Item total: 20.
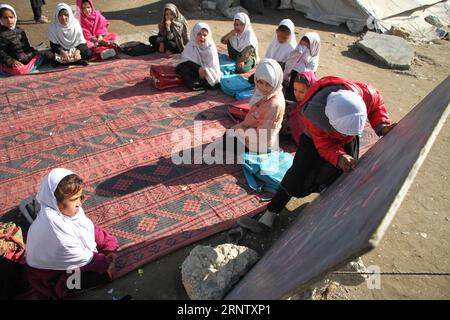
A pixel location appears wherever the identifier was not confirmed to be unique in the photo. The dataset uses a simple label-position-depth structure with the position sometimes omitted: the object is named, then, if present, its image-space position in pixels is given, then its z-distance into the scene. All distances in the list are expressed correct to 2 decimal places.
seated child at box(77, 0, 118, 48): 6.29
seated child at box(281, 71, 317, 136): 3.83
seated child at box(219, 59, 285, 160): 3.58
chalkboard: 1.17
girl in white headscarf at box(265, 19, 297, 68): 5.53
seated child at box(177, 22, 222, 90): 5.36
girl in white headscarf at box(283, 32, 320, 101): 5.18
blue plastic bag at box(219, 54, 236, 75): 6.04
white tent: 9.02
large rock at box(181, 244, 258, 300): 2.29
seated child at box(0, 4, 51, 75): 5.25
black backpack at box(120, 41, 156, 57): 6.34
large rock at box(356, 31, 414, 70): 7.13
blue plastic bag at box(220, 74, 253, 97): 5.23
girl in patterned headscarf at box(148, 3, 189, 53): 6.30
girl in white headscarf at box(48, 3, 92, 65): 5.73
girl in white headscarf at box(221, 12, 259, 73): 6.05
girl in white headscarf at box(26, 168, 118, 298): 2.16
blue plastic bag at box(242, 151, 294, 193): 3.48
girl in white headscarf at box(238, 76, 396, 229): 2.12
